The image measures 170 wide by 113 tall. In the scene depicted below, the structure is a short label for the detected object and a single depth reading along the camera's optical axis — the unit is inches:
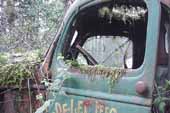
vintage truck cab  61.7
